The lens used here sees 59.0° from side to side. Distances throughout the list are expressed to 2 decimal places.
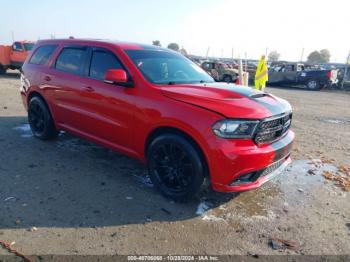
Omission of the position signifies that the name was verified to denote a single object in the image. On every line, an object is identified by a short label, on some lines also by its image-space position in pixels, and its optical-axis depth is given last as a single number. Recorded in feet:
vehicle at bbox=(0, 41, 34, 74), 57.82
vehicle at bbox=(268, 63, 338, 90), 68.80
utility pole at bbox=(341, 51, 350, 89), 74.64
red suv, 10.99
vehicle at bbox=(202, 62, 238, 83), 70.38
